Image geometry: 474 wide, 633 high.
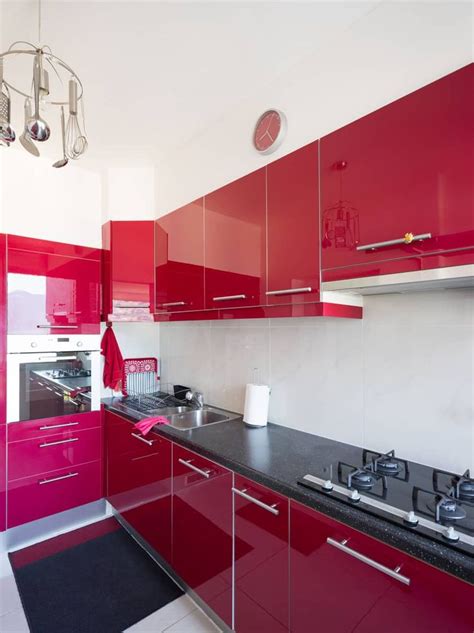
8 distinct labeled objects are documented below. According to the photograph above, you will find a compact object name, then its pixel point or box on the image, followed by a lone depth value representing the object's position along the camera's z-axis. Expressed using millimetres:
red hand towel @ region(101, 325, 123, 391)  2637
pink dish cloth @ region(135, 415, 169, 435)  1970
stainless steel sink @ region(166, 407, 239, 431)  2279
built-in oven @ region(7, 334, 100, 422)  2227
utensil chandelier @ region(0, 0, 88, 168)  1055
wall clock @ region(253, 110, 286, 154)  1662
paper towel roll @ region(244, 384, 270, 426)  1947
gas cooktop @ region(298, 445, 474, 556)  935
